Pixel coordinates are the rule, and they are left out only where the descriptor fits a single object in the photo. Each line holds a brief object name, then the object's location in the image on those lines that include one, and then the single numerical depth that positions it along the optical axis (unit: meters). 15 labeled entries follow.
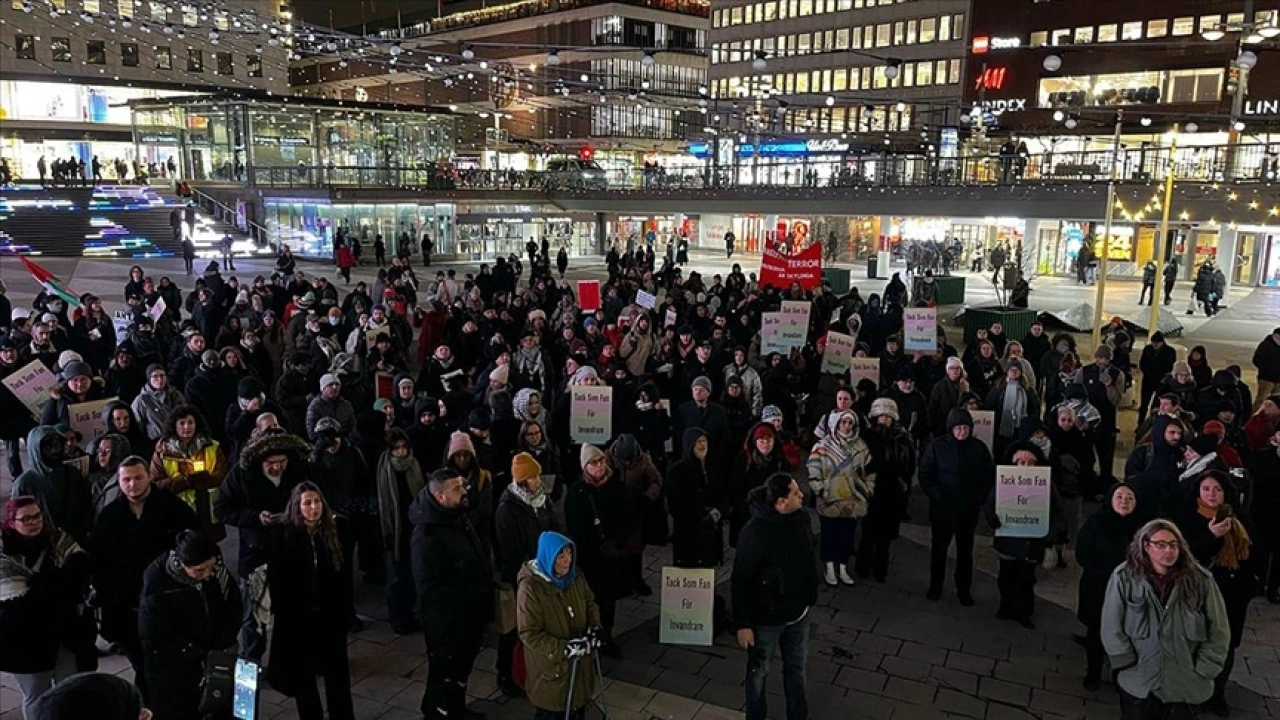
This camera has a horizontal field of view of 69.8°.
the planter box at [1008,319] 20.98
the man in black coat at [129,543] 5.73
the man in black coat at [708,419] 8.93
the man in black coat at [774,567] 5.42
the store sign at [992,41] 49.94
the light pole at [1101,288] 16.89
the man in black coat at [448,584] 5.51
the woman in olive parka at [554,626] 5.01
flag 15.05
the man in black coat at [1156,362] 12.95
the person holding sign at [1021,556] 7.48
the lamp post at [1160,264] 16.14
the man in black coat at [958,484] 7.67
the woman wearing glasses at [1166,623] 4.97
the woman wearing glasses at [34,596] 4.90
